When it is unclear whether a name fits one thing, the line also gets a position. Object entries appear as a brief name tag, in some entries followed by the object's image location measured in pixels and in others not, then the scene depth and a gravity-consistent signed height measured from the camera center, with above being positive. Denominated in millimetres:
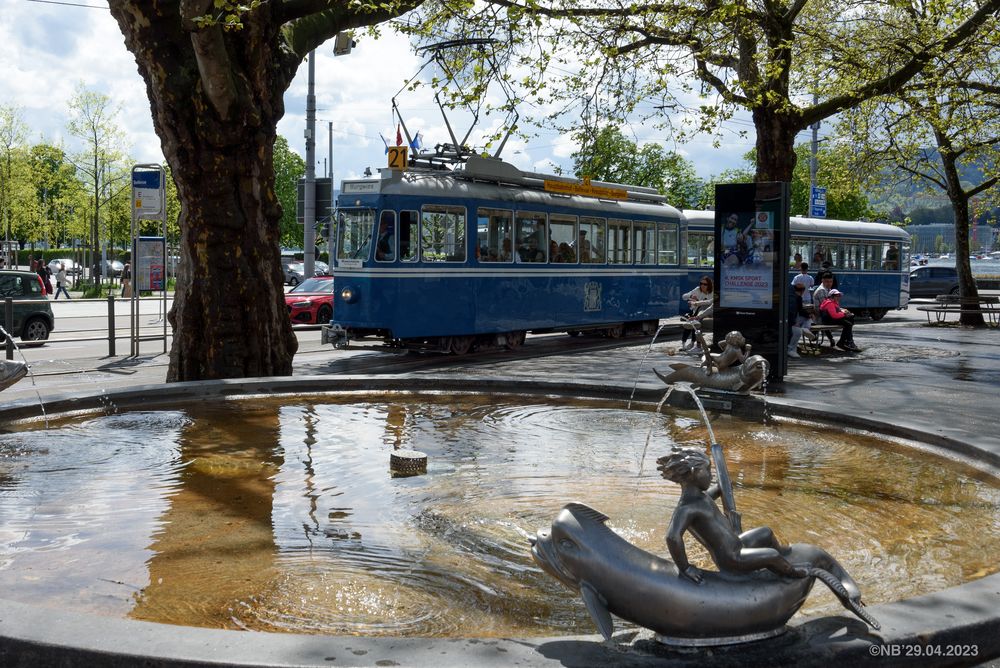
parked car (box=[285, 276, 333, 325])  29750 -585
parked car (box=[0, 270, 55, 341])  23391 -575
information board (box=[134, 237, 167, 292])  26141 +609
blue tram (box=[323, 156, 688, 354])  19422 +557
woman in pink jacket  21156 -617
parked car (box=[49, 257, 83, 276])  52381 +766
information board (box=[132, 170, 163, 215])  20750 +1801
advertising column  14180 +286
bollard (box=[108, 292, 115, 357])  20359 -1066
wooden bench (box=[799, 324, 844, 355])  20683 -1089
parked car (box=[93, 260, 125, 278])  49794 +719
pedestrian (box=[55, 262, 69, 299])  45250 +19
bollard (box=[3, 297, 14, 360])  20548 -737
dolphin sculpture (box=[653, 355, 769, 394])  9500 -860
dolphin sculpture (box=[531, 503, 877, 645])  3654 -1103
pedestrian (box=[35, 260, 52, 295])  44250 +195
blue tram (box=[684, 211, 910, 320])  32000 +1075
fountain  4301 -1343
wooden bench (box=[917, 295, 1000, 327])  29875 -524
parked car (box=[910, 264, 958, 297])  51656 +405
